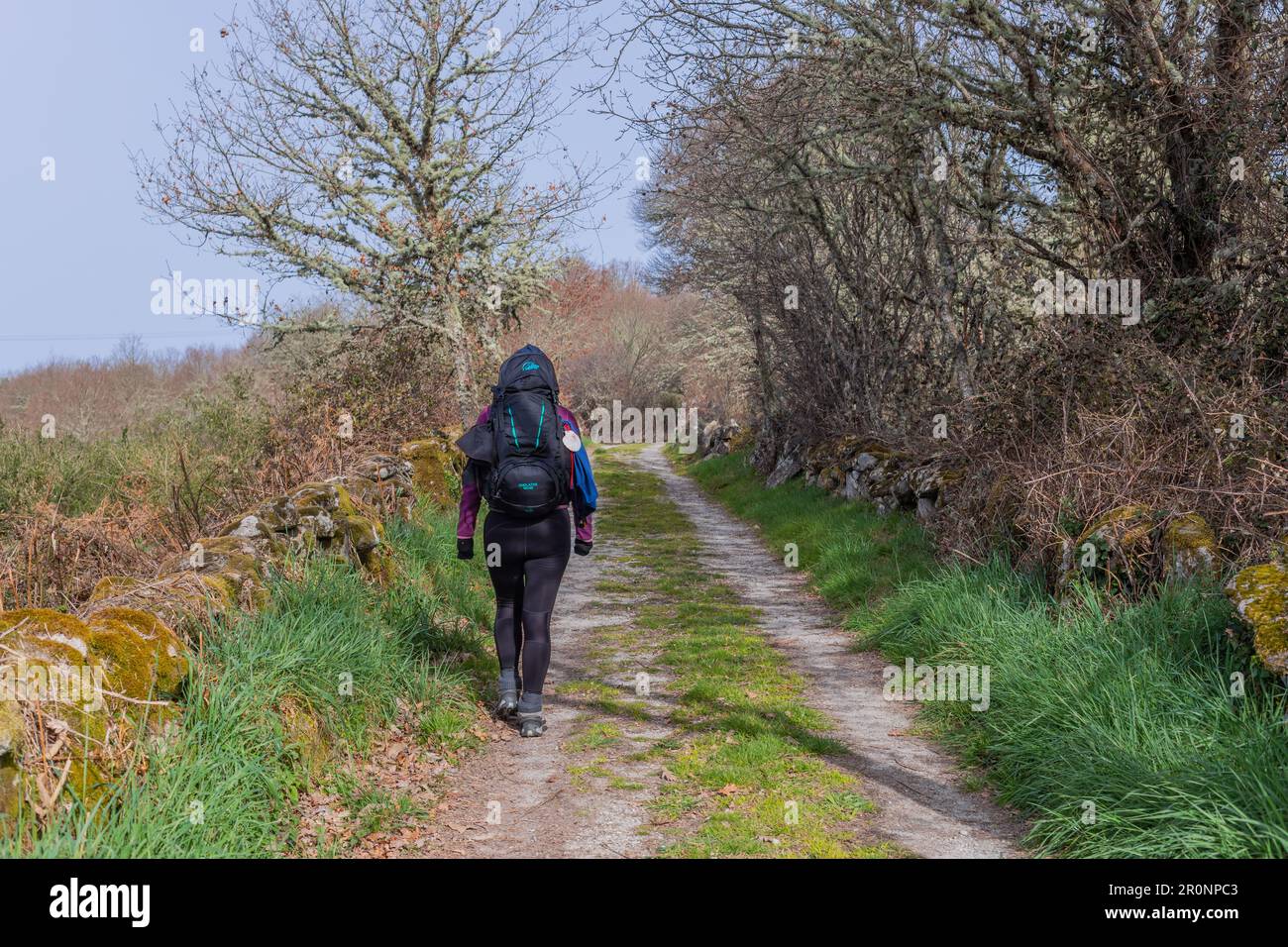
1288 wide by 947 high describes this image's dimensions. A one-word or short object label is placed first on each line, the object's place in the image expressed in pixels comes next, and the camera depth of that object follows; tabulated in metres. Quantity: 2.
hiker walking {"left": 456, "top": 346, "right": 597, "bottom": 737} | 5.61
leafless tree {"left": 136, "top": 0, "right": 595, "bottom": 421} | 16.42
